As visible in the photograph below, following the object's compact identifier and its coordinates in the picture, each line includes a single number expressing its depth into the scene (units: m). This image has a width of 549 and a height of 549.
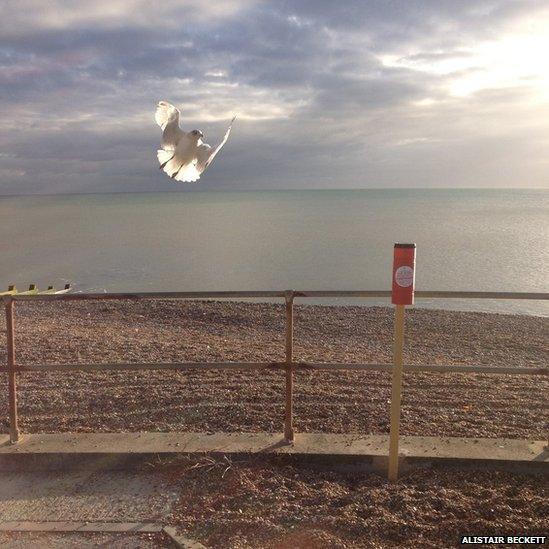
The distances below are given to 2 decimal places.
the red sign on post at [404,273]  3.48
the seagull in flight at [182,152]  4.92
